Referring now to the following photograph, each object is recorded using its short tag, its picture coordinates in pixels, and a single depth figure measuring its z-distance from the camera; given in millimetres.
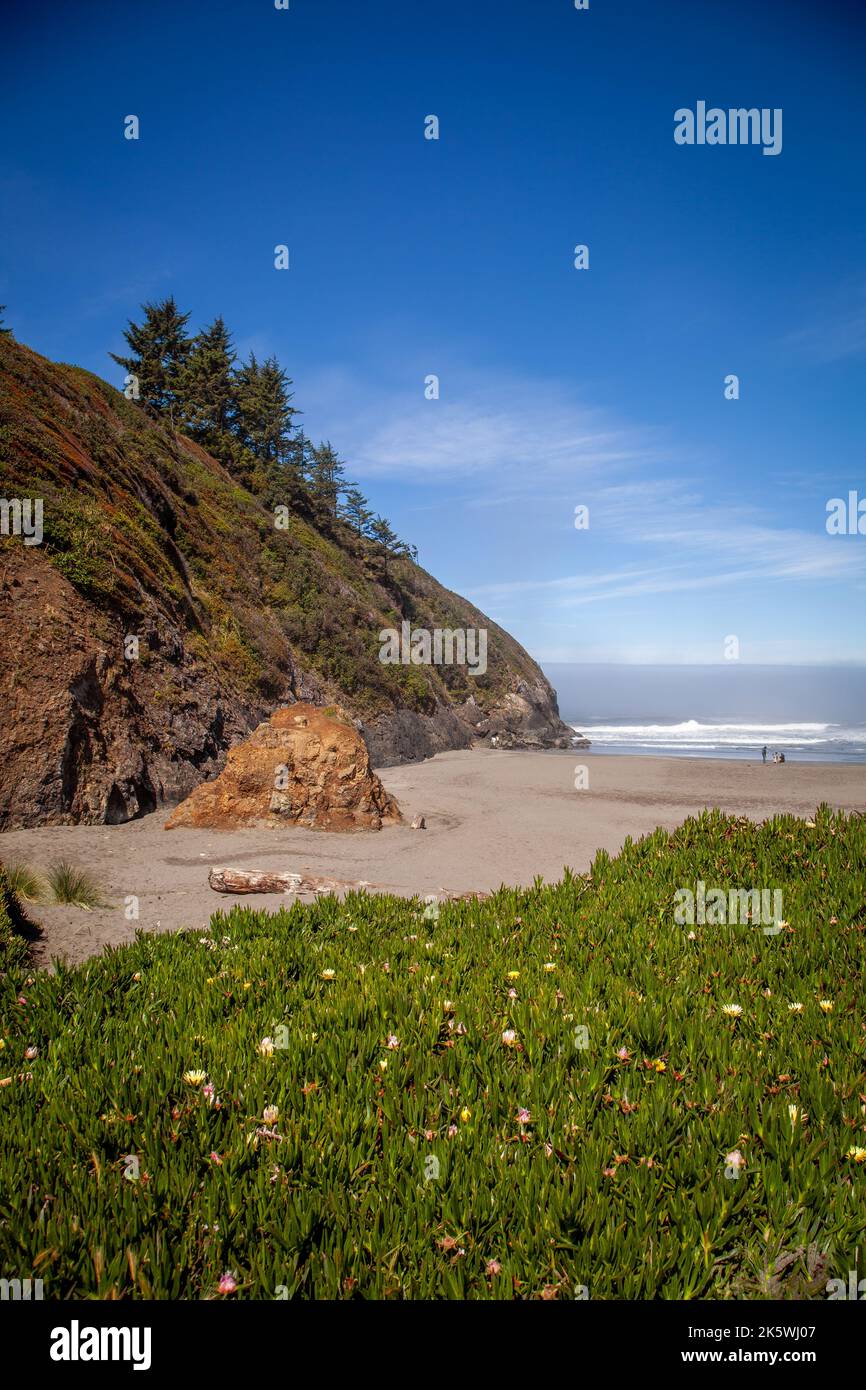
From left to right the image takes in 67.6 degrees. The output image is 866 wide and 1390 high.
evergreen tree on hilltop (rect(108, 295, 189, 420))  39125
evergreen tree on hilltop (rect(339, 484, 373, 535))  53875
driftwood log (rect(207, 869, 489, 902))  9414
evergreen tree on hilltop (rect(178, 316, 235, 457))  40656
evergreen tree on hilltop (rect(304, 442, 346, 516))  48750
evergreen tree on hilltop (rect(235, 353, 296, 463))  45469
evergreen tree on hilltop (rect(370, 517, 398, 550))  52625
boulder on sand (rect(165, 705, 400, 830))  14469
